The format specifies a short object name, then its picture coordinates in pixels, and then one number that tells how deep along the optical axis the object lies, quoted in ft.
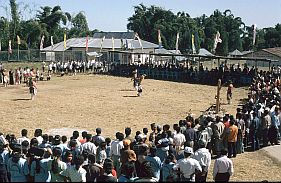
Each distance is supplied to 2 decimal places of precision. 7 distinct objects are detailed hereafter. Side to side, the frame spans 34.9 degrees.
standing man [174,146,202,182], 33.22
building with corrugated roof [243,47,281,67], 195.17
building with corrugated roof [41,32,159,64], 200.53
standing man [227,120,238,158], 49.39
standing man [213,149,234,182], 35.24
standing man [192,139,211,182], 36.45
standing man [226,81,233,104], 89.69
